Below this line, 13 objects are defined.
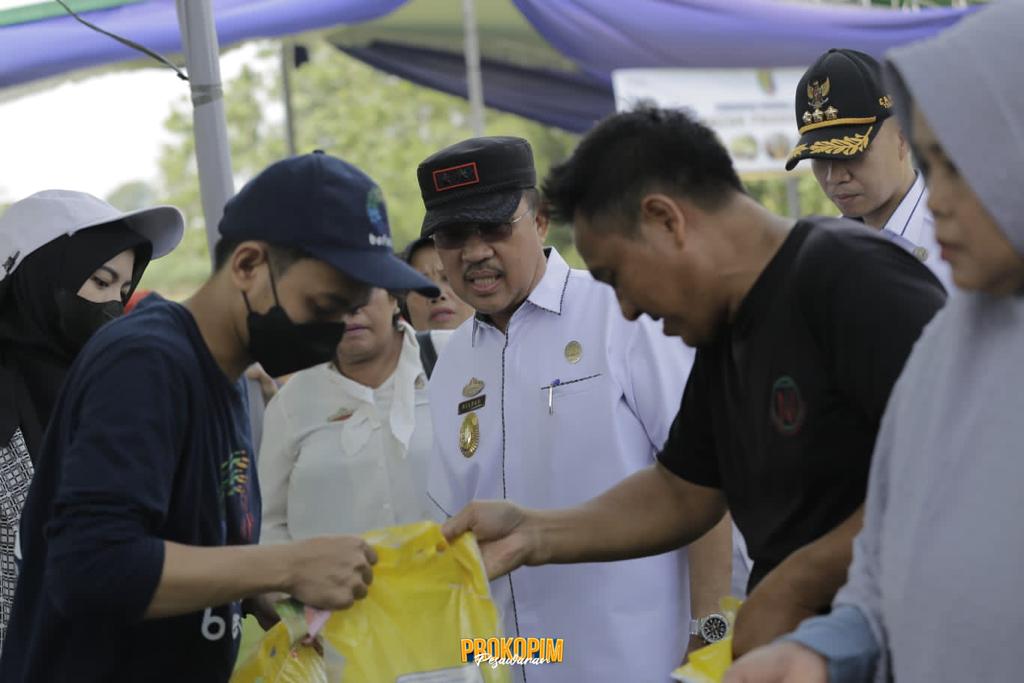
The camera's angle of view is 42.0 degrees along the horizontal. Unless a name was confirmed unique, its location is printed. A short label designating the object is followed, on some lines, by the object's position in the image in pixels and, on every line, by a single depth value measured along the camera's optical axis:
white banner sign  9.80
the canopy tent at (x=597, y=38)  9.51
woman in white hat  3.54
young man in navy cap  2.21
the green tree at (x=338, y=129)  24.05
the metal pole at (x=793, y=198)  11.94
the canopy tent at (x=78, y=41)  6.56
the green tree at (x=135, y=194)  31.22
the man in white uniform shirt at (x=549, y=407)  3.16
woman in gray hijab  1.59
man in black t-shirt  1.99
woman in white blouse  4.23
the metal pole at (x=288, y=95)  10.32
